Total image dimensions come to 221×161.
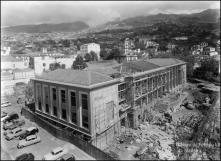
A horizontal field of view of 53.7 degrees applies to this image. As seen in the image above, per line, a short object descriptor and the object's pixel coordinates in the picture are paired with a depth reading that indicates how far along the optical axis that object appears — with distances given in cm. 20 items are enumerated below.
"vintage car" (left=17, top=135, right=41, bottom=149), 2131
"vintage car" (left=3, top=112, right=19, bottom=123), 2796
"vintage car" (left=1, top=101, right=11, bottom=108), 3447
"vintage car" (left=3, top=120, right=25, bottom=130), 2556
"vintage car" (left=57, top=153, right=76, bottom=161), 1880
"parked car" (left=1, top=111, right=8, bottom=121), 2851
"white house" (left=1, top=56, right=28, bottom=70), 5178
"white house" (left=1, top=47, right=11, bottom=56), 6744
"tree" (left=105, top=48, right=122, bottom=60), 8050
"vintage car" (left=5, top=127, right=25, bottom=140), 2309
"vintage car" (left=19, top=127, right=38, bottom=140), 2316
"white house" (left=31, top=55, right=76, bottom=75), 5512
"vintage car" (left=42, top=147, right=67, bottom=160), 1911
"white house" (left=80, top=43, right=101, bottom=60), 8950
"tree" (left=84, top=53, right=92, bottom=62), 7664
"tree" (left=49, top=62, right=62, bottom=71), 5761
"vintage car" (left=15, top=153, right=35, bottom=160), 1862
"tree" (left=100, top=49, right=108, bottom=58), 8919
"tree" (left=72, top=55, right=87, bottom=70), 5752
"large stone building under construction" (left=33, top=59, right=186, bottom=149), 2222
